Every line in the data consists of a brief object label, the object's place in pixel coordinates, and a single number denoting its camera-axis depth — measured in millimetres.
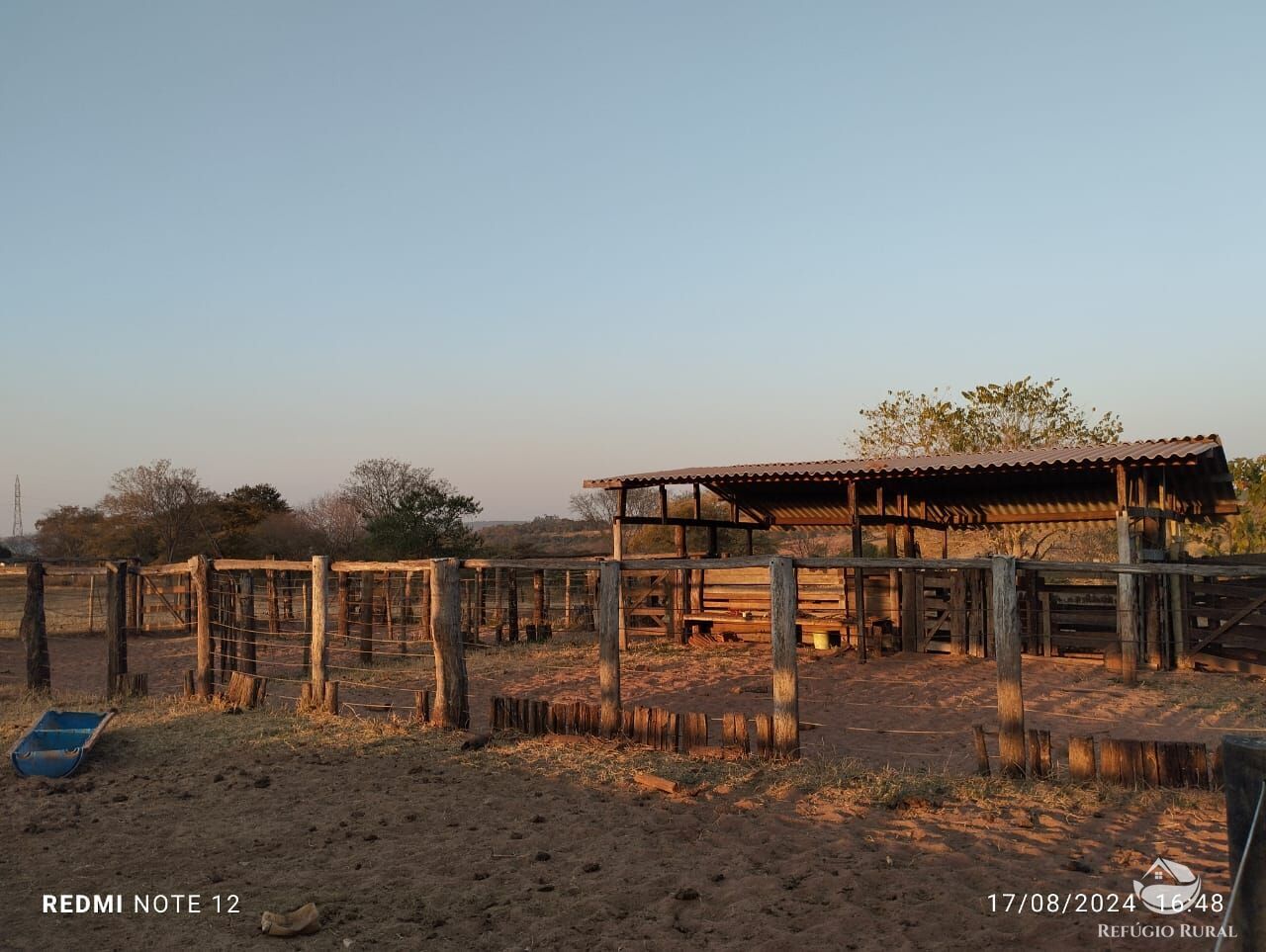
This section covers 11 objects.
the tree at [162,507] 41594
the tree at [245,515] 40412
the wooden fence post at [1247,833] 2660
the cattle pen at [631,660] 6953
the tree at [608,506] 51750
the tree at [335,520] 43494
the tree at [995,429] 29906
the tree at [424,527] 30453
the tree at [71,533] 45050
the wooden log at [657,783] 6598
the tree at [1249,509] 22453
